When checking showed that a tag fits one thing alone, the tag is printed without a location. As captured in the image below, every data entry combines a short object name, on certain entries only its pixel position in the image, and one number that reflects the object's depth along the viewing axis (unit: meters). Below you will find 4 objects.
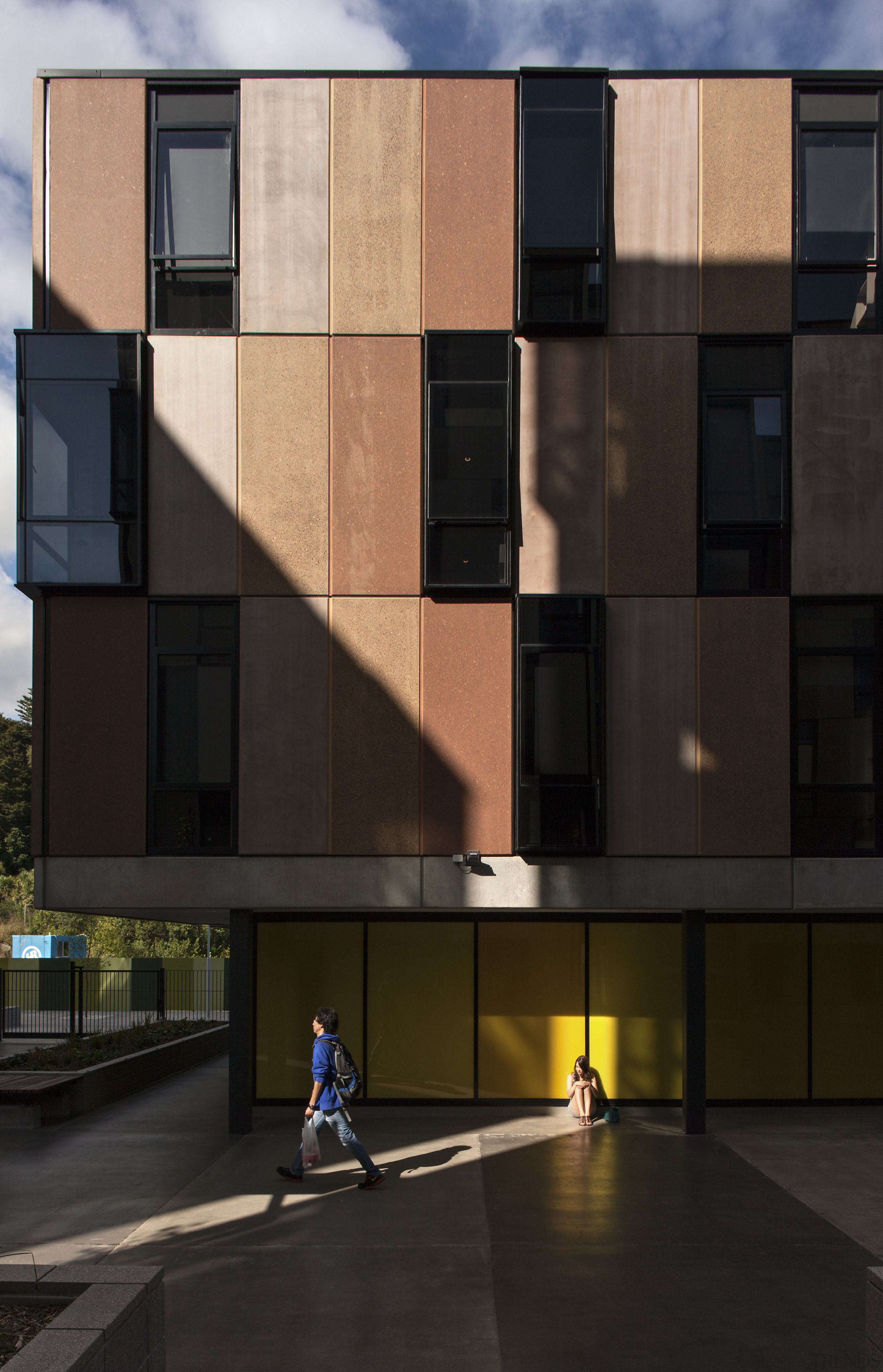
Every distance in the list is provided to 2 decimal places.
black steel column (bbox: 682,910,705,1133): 12.69
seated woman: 13.24
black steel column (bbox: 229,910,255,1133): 12.67
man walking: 9.88
